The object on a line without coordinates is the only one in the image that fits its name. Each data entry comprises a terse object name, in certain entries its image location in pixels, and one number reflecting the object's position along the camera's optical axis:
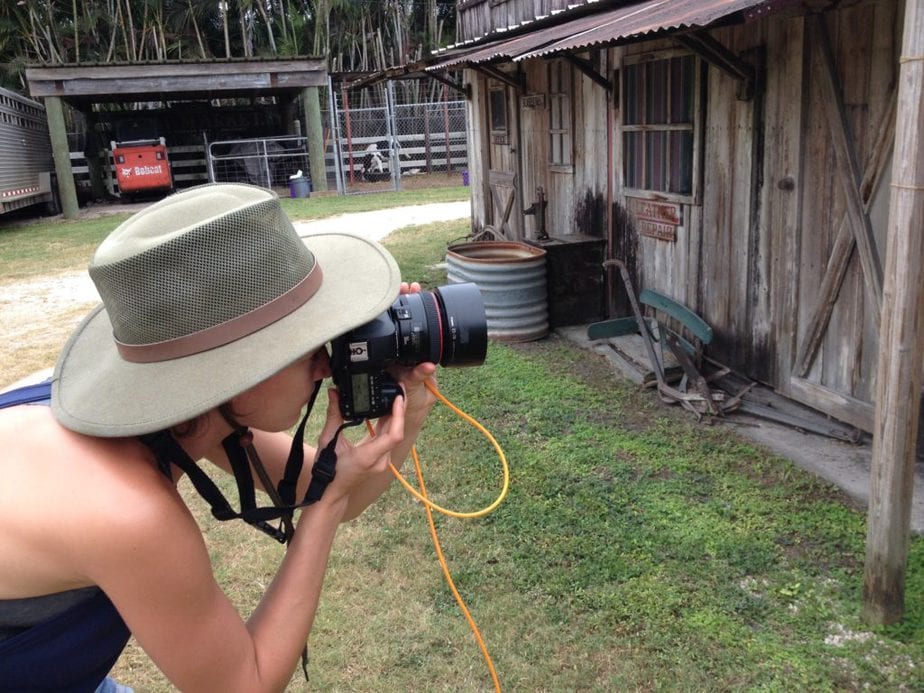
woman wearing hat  1.26
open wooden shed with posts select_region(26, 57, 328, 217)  16.14
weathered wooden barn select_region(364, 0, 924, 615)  2.84
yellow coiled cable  1.81
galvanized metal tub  6.64
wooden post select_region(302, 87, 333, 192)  18.02
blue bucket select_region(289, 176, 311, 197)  18.45
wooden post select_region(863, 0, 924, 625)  2.50
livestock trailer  14.55
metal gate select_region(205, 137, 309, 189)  21.11
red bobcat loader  18.59
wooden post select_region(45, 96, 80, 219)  16.64
